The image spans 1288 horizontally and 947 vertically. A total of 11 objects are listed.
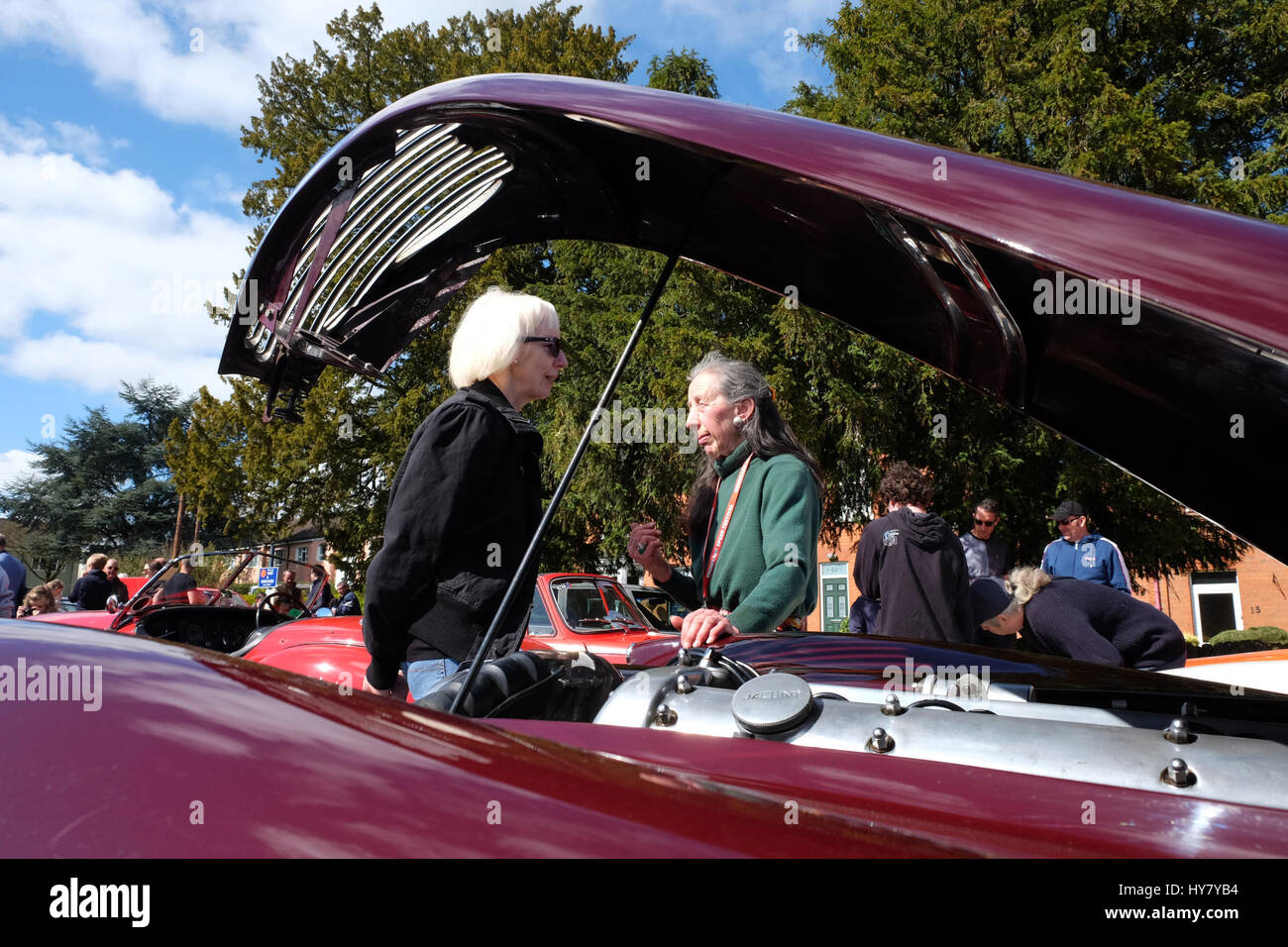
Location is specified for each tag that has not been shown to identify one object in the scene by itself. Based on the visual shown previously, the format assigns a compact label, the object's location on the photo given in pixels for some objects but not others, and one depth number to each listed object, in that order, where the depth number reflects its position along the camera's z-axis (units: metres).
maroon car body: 0.71
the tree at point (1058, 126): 11.60
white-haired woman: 1.82
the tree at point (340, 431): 16.70
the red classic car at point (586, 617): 7.59
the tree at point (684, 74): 15.74
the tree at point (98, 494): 49.66
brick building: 21.39
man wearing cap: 6.00
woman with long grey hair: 2.43
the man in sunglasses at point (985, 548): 6.21
